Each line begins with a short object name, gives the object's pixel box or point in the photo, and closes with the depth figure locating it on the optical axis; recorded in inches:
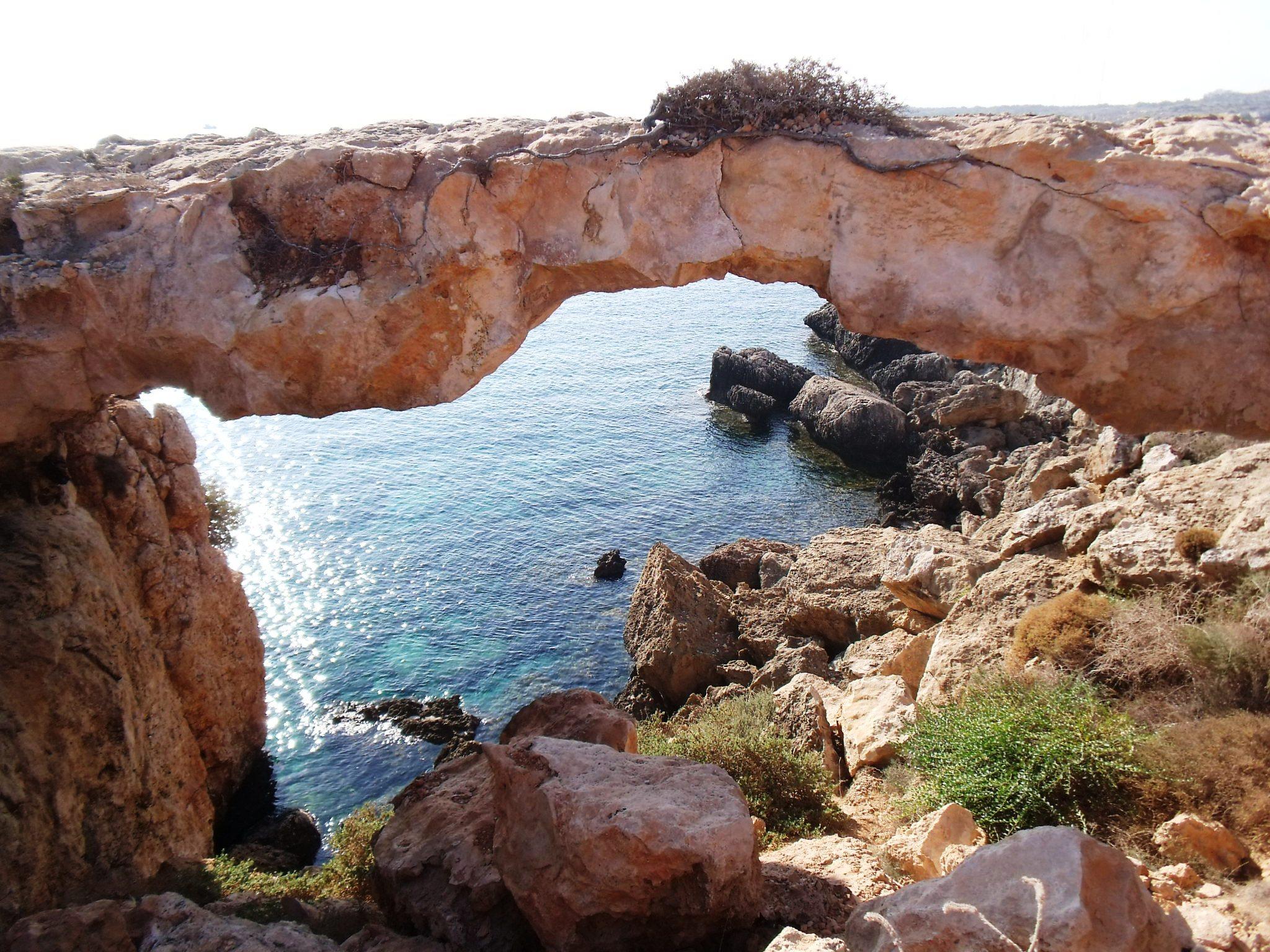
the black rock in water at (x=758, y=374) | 1240.2
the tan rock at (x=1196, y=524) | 316.2
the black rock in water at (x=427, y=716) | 597.0
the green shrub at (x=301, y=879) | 286.0
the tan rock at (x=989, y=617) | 362.3
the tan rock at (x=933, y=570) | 446.3
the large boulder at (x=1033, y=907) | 180.7
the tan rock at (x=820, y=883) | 244.4
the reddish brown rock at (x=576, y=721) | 317.4
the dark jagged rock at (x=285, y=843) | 466.6
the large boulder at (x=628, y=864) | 223.3
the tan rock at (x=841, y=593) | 585.3
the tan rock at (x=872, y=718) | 372.8
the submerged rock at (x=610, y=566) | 790.5
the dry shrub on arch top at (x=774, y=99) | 275.7
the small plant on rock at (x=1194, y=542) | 328.8
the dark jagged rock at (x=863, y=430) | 1048.8
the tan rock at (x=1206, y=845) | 241.1
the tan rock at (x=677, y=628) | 600.4
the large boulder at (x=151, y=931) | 210.8
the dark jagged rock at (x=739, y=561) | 762.2
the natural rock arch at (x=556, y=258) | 258.8
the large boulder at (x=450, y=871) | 247.9
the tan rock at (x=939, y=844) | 265.1
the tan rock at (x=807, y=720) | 397.7
